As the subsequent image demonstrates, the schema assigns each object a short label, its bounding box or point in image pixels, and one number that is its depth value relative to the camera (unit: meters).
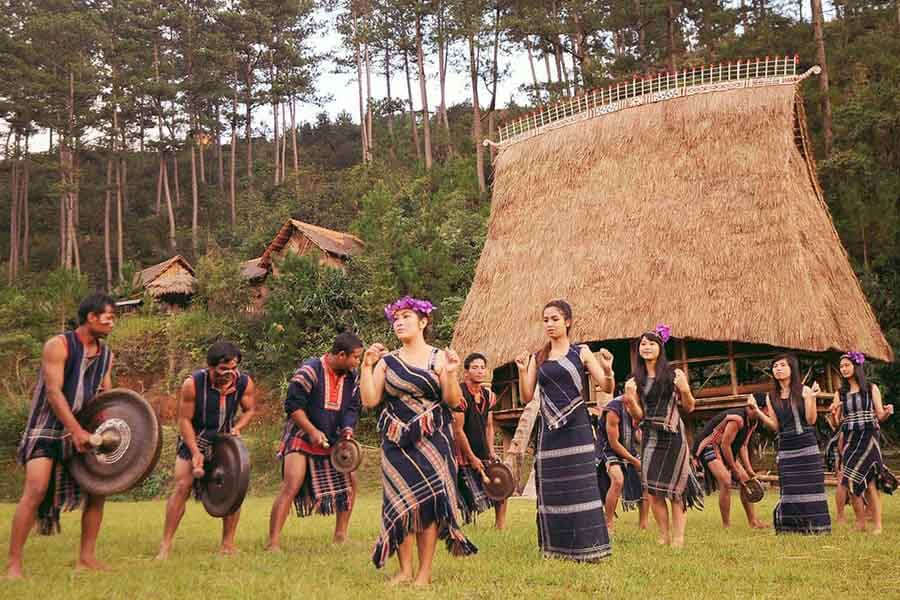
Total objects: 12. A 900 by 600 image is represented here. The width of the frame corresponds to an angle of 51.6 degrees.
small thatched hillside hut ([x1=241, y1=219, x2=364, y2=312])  30.30
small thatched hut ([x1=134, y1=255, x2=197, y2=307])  34.56
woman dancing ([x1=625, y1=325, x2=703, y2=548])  7.72
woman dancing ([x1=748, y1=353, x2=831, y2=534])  8.84
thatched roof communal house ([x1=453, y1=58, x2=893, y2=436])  18.09
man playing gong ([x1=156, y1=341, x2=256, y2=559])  7.32
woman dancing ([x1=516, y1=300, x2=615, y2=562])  6.48
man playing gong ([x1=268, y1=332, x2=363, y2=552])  7.87
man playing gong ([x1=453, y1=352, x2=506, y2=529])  8.73
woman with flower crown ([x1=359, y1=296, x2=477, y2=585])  5.72
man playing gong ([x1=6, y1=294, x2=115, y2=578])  5.97
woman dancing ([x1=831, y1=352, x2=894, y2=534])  9.45
